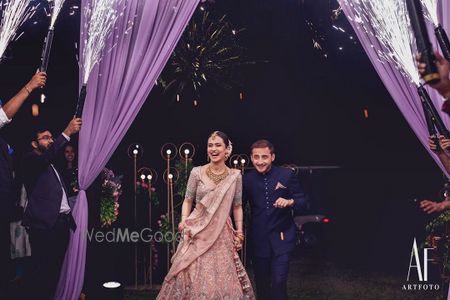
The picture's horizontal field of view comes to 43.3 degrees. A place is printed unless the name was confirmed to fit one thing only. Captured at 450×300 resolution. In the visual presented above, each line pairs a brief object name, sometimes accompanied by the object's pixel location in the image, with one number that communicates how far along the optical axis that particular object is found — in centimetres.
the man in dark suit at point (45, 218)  537
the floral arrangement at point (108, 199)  689
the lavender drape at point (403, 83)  552
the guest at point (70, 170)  690
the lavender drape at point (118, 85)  559
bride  511
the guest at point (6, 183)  479
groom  519
